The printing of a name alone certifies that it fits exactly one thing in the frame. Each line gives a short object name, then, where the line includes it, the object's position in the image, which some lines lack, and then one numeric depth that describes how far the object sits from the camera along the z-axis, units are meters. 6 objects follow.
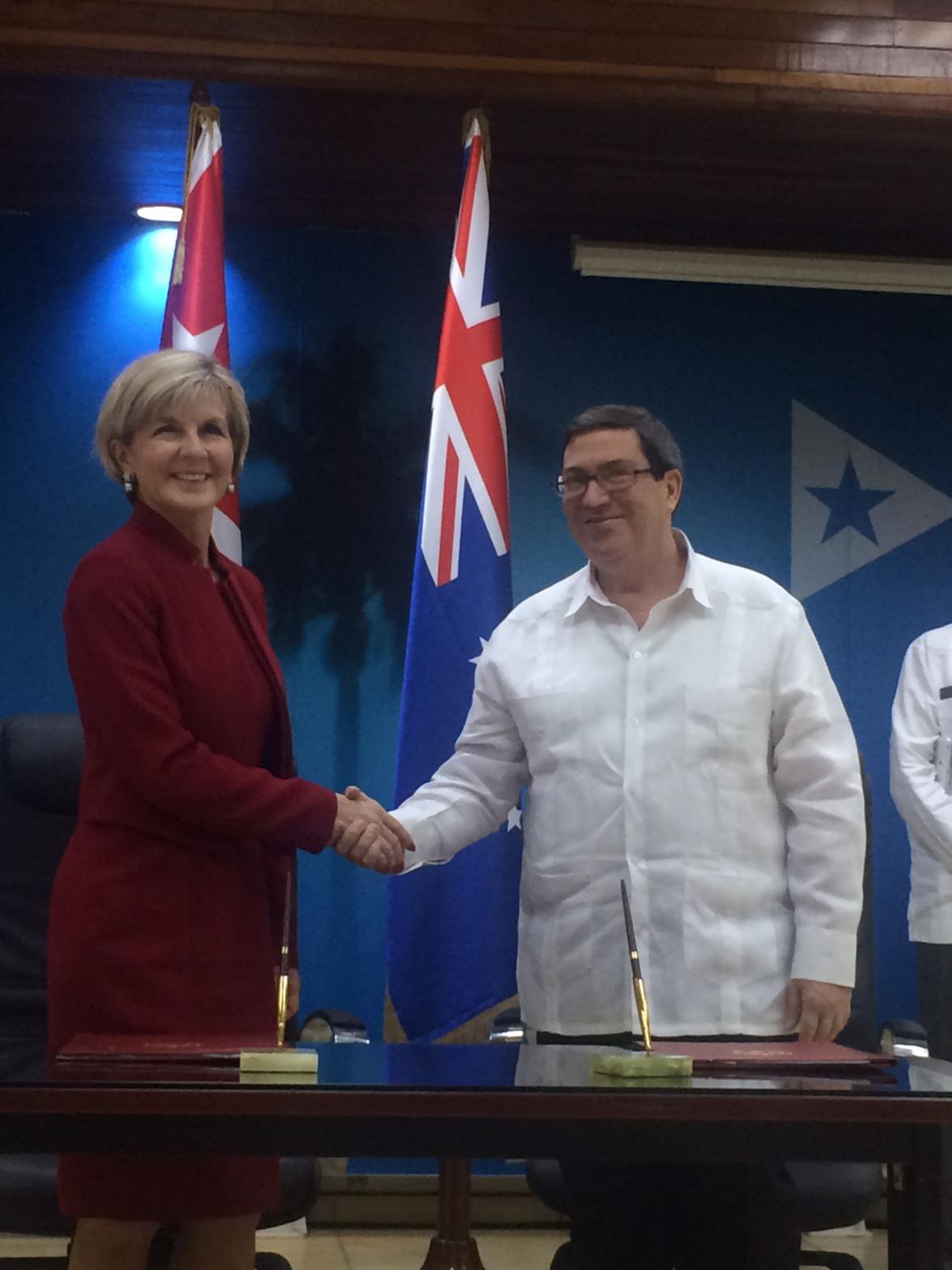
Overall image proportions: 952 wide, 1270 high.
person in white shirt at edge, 4.14
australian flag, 3.38
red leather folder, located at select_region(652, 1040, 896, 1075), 1.60
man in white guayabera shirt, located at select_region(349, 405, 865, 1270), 2.23
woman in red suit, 1.82
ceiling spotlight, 4.65
